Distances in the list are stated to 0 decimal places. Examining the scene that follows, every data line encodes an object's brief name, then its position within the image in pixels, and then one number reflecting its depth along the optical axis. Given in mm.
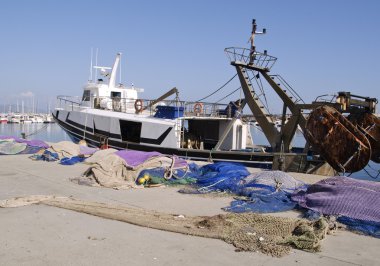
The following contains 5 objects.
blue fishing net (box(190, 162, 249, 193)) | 8708
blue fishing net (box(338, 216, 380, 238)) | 5812
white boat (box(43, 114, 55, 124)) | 104888
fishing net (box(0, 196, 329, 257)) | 5004
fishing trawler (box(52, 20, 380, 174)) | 11898
